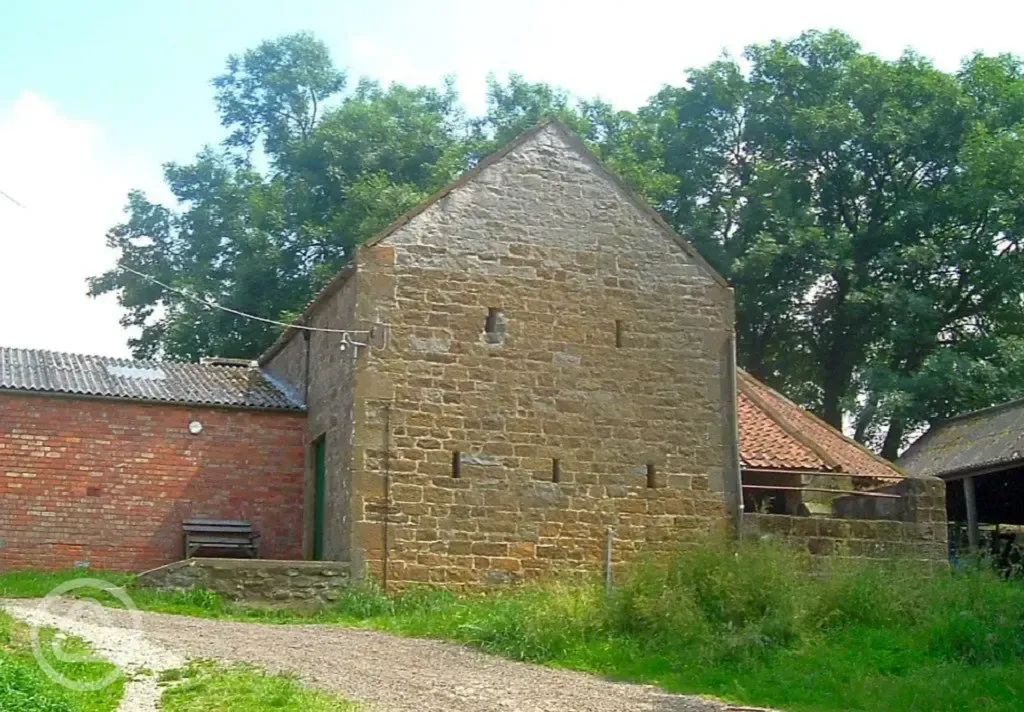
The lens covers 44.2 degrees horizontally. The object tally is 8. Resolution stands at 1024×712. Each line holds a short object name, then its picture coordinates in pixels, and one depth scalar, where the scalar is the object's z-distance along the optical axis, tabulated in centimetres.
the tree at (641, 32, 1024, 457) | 3089
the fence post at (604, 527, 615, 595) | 1761
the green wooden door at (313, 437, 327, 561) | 1875
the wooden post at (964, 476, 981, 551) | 2348
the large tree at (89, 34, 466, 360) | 3291
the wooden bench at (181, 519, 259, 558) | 1869
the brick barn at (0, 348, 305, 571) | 1825
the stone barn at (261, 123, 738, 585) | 1723
